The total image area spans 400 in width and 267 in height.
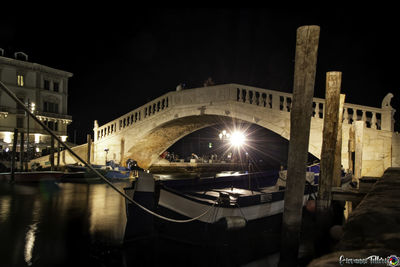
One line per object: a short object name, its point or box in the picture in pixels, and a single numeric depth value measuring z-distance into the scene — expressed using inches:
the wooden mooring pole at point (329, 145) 180.4
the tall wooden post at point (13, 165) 402.0
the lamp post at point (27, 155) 475.4
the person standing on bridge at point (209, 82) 420.8
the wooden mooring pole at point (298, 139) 129.6
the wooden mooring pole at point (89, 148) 532.4
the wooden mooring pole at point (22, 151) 438.7
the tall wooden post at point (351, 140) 264.7
